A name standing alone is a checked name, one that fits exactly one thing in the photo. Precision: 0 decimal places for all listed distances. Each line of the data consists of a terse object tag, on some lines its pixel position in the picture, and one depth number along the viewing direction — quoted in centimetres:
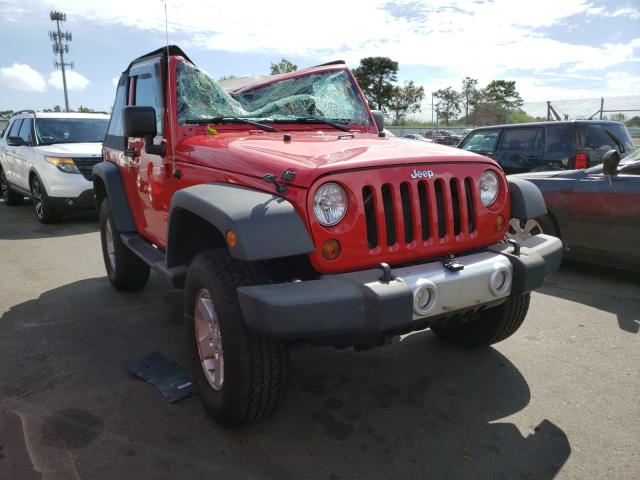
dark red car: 479
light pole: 4178
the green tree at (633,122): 1521
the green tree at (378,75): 5719
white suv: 854
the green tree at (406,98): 5434
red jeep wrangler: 222
